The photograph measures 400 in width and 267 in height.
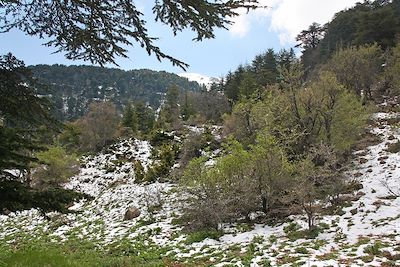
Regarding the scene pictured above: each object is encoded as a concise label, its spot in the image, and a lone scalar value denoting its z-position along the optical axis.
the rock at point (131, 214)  21.50
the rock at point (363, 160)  20.76
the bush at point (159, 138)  44.03
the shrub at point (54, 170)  32.59
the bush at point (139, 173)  30.47
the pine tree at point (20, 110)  4.44
